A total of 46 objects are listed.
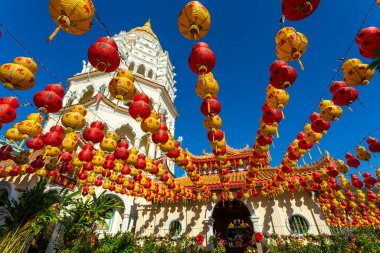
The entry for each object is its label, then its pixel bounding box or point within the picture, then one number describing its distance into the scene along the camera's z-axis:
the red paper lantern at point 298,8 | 2.42
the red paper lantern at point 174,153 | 6.43
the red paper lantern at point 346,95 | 4.00
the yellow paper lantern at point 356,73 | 3.51
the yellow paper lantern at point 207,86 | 3.86
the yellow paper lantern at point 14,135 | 6.21
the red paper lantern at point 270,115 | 4.54
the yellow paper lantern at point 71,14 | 2.66
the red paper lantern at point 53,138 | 6.23
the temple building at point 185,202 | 10.90
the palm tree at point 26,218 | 4.69
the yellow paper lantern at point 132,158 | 7.38
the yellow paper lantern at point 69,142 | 6.85
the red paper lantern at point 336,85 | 4.08
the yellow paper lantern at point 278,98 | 3.98
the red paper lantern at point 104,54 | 3.46
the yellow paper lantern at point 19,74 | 3.98
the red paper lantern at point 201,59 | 3.37
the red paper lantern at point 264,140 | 5.73
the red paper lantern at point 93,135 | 6.05
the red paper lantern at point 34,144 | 7.11
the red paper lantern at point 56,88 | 5.10
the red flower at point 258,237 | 7.71
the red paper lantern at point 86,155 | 7.62
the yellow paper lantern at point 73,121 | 5.07
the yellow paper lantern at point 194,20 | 2.98
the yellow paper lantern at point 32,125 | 5.73
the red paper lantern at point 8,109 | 5.29
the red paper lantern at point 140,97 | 4.92
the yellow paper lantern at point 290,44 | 3.09
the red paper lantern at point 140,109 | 4.72
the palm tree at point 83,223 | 6.73
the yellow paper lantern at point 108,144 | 6.62
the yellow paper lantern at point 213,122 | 4.87
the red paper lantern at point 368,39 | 2.85
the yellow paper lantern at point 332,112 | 4.43
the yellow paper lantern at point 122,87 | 4.04
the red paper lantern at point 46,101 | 4.68
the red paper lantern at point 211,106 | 4.38
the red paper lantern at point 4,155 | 7.38
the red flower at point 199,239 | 8.92
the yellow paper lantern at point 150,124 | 5.01
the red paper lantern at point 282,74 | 3.41
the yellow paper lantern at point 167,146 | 5.90
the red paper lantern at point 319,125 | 4.95
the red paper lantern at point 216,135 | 5.46
